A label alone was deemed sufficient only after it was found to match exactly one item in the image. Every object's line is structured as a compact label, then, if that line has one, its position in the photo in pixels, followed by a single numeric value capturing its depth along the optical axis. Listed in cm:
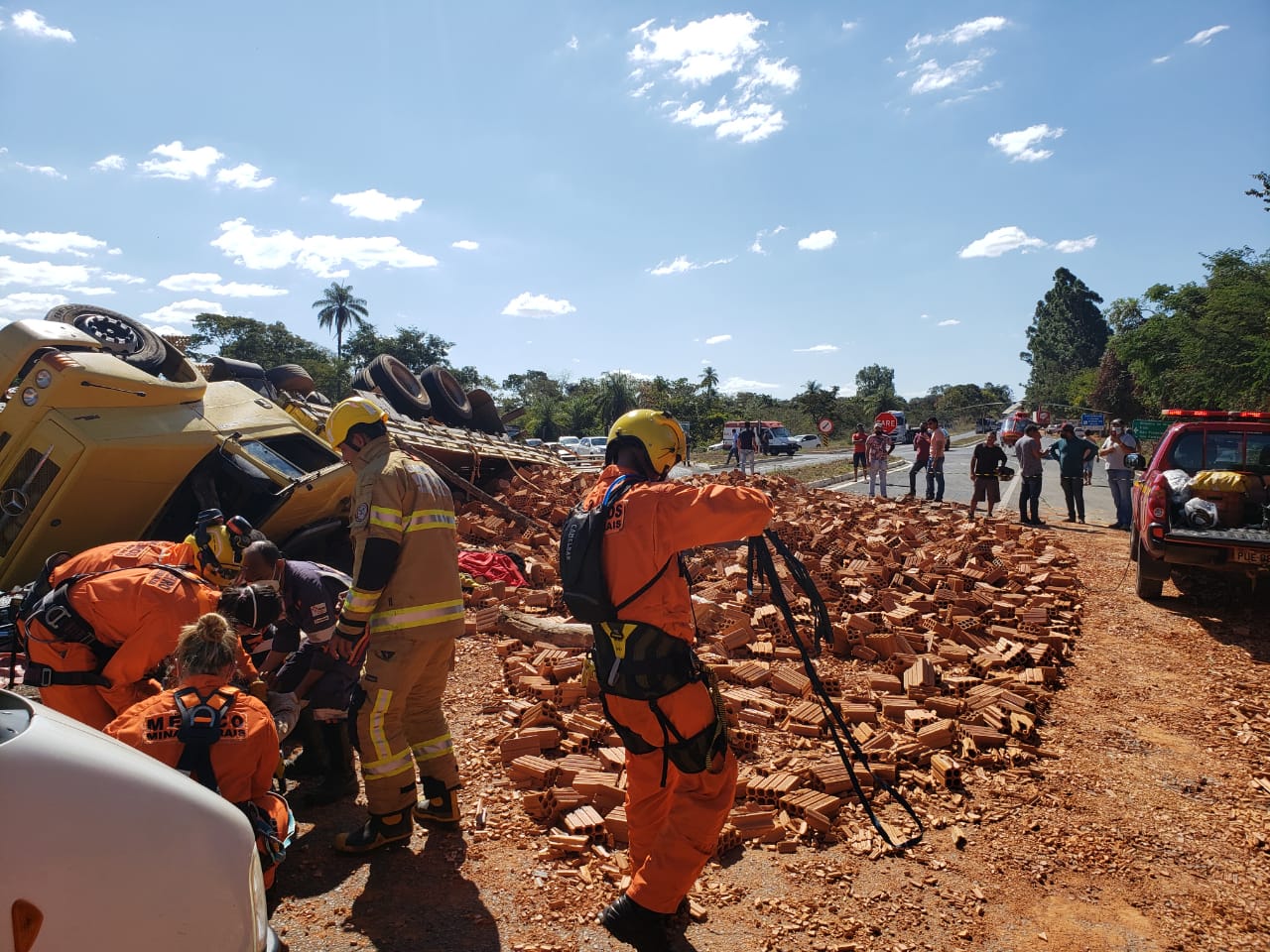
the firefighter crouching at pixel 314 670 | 418
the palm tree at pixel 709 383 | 6381
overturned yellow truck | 638
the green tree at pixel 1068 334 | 8212
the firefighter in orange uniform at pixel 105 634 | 330
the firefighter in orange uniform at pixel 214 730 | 274
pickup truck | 677
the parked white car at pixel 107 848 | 150
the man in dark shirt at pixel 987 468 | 1282
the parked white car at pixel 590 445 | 3142
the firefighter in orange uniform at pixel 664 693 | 275
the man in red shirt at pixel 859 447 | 1859
